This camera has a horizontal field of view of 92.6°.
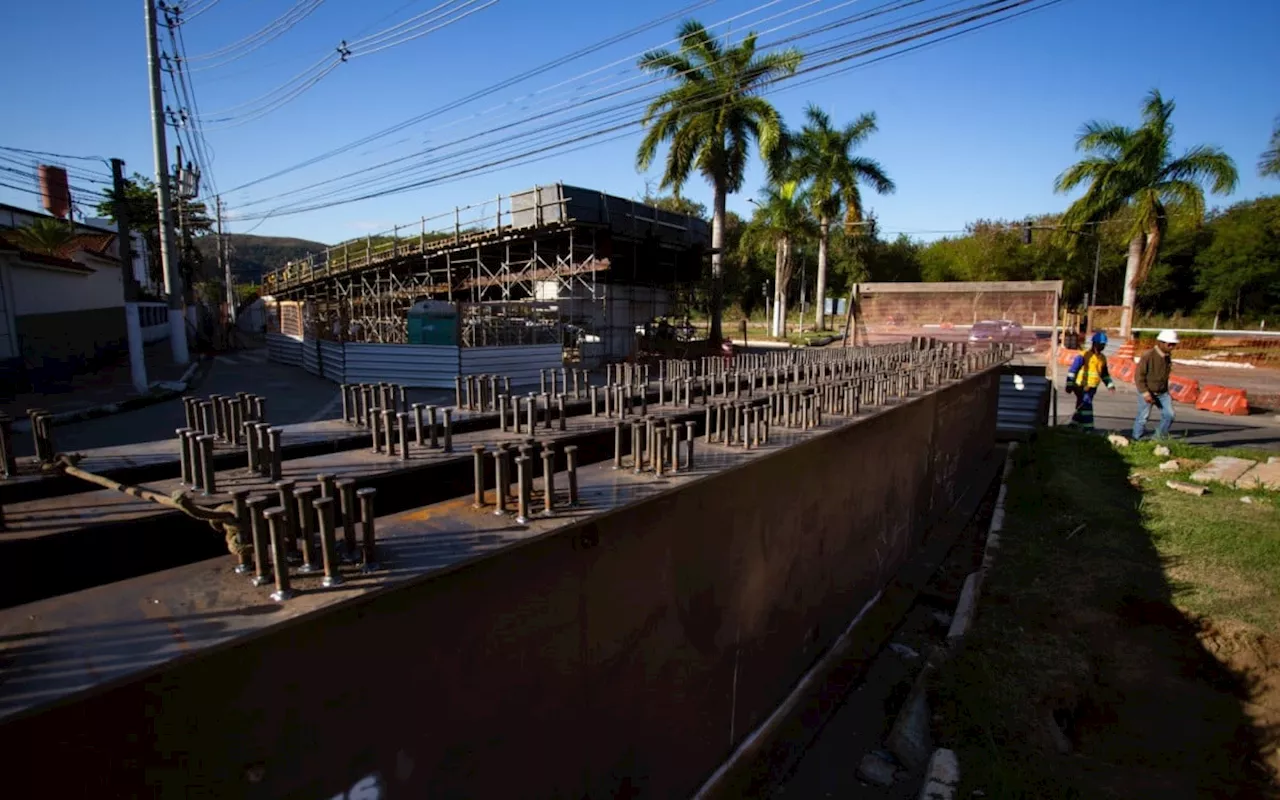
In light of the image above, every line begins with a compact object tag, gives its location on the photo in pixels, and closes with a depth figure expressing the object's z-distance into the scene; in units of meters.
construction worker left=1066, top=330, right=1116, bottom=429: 10.80
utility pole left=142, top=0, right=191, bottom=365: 18.77
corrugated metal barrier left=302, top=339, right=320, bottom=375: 19.92
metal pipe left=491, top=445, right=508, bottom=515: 2.00
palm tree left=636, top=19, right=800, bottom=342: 23.33
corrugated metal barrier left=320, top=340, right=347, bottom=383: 17.84
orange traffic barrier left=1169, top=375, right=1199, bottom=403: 15.62
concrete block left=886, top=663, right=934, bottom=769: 3.49
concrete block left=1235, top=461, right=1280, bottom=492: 7.52
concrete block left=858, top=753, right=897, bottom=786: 3.36
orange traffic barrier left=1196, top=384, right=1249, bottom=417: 14.35
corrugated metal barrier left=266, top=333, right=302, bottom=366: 22.62
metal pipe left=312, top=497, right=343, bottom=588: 1.47
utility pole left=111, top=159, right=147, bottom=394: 15.52
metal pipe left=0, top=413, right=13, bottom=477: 2.21
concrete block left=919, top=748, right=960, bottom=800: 3.00
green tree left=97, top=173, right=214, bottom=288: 36.28
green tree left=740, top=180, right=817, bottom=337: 32.94
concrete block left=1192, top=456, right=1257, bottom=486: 7.88
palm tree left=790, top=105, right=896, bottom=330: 32.19
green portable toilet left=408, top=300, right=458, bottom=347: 16.69
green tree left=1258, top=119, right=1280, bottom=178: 28.90
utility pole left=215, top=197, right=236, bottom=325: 41.91
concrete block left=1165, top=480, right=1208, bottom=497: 7.45
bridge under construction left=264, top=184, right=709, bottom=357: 20.94
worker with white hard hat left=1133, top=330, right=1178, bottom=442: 10.19
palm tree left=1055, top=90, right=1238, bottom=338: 25.03
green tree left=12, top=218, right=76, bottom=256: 26.58
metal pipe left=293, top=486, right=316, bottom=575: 1.57
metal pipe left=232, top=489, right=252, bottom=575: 1.55
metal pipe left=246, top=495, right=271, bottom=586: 1.47
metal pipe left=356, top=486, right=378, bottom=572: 1.58
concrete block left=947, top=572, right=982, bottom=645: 4.53
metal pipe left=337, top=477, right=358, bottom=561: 1.66
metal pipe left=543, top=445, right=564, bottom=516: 2.01
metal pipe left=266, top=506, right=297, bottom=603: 1.40
